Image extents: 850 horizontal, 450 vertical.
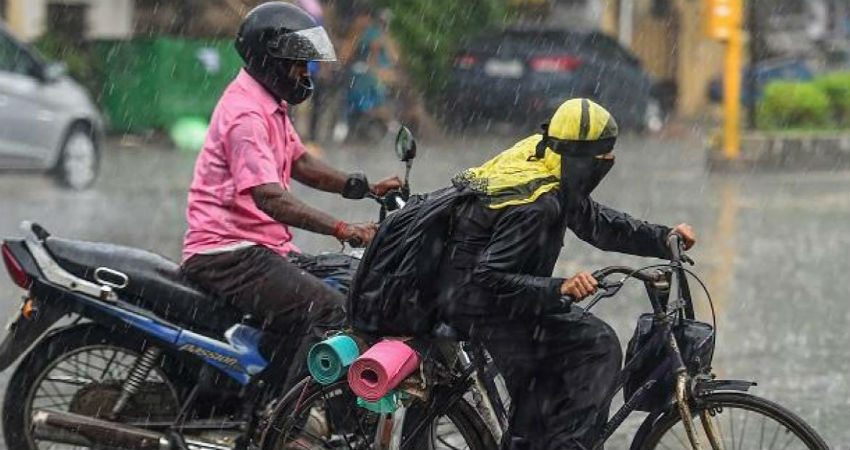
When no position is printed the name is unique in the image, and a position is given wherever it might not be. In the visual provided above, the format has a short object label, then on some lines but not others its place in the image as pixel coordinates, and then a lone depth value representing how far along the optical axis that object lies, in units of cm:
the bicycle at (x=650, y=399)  883
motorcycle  1035
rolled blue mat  918
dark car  4243
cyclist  864
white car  2908
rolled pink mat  887
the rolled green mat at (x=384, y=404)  907
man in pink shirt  1017
